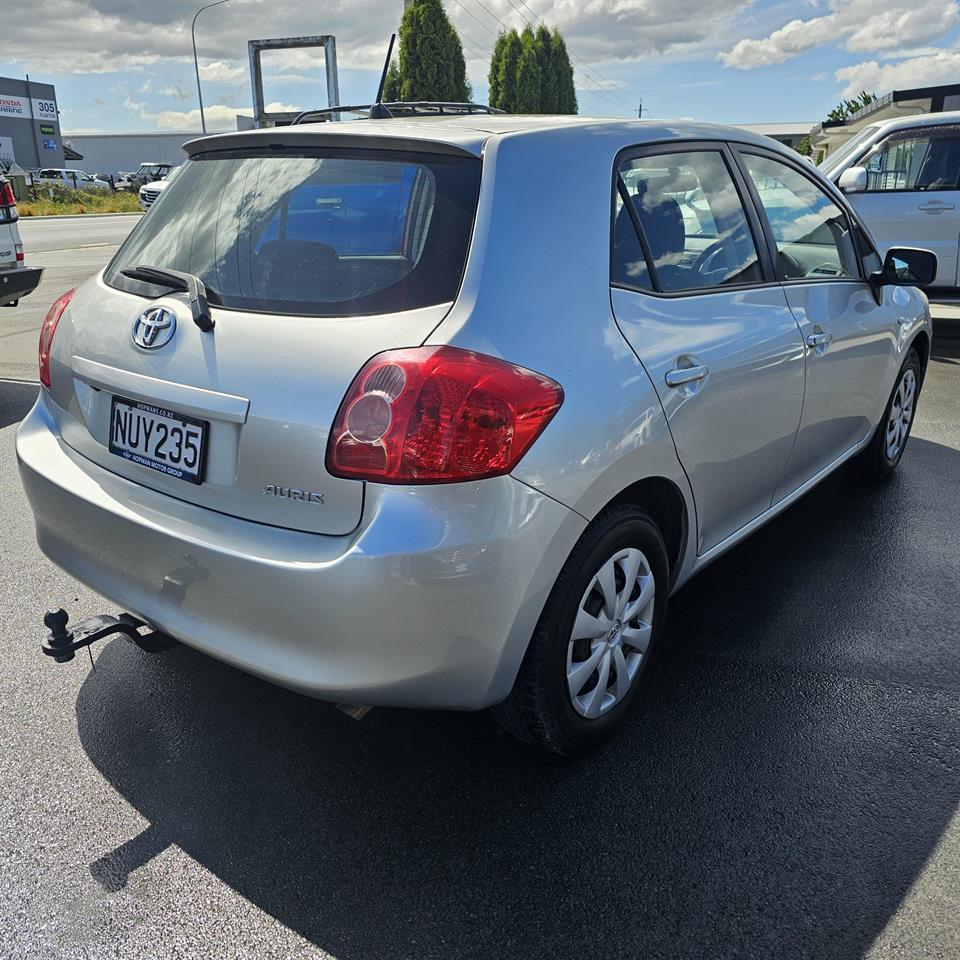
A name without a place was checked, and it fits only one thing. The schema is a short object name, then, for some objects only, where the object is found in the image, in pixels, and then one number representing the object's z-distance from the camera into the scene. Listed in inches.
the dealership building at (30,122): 2763.3
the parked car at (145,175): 1983.3
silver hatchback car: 78.2
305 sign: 2874.0
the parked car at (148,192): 1030.4
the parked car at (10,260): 261.9
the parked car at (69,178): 2037.4
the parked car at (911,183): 320.2
